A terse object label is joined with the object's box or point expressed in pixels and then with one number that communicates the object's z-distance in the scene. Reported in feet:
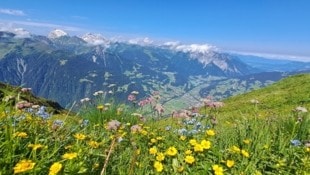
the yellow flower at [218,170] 8.90
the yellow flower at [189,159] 9.24
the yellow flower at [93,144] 9.66
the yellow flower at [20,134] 8.12
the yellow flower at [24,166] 6.26
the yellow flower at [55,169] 6.61
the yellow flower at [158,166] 8.86
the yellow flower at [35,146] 7.56
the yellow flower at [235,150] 10.20
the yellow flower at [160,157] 9.78
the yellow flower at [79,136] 9.22
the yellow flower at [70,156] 7.39
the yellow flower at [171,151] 9.64
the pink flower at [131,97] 16.64
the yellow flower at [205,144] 10.06
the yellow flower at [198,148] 9.83
